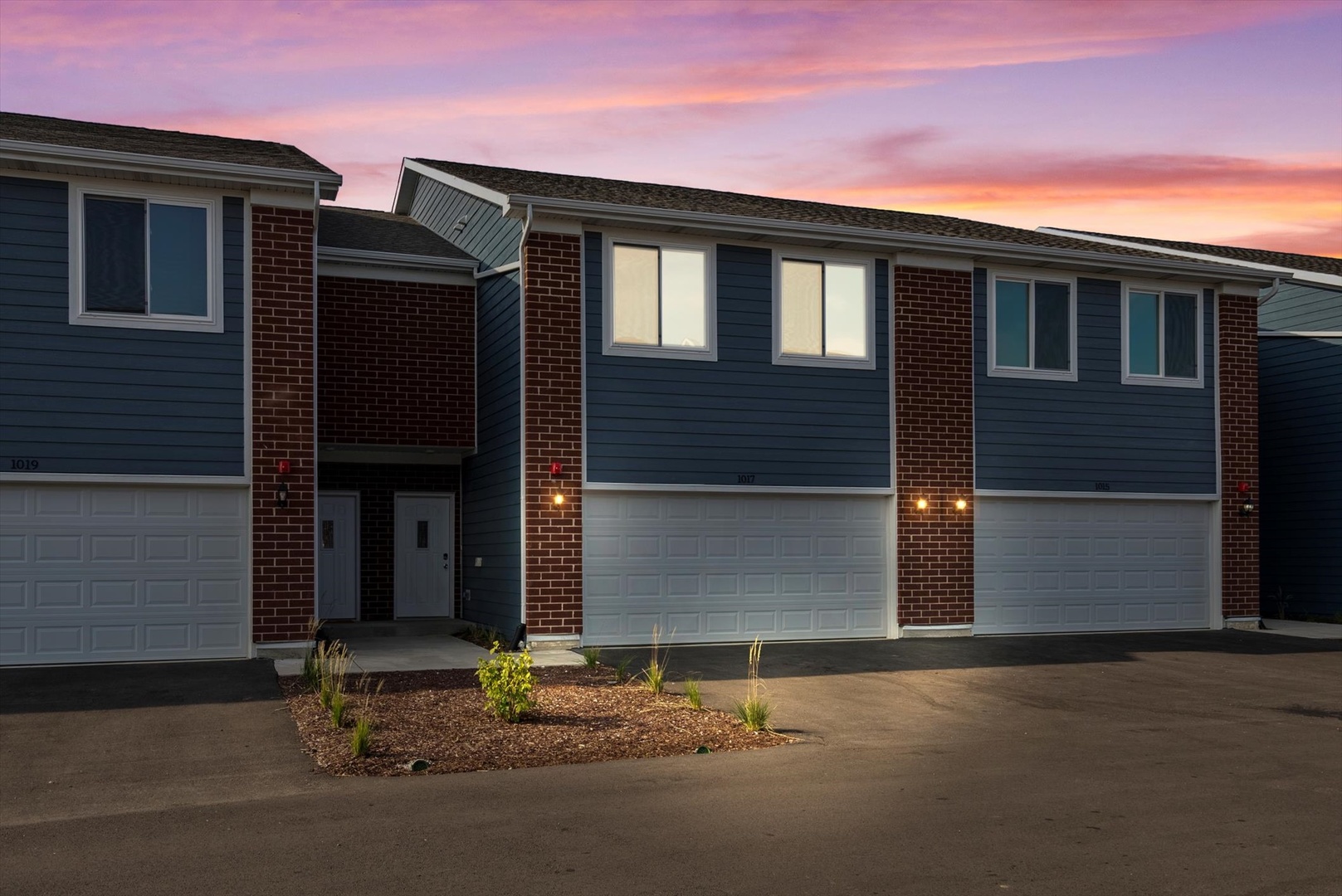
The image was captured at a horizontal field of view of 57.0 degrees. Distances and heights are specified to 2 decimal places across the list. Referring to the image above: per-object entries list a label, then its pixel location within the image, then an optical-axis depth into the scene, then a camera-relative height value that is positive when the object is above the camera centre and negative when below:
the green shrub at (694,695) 11.63 -2.15
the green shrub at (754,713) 10.72 -2.16
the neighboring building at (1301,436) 21.95 +0.59
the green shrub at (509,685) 11.01 -1.94
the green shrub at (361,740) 9.47 -2.08
